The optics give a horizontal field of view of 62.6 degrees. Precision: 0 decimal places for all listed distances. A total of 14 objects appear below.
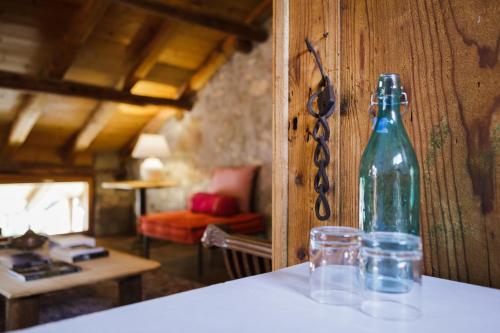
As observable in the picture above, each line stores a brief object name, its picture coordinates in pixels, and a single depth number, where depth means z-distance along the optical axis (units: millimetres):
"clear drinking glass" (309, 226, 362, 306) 585
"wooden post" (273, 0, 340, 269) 859
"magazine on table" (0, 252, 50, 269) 2269
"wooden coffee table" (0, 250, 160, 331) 1867
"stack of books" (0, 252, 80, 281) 2098
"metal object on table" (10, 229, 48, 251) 2502
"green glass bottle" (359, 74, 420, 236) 620
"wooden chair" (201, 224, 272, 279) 1512
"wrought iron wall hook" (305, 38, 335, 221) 823
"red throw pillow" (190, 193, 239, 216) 4234
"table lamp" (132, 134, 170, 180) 4887
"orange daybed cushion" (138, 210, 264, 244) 3652
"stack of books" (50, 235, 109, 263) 2463
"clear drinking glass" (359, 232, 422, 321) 512
